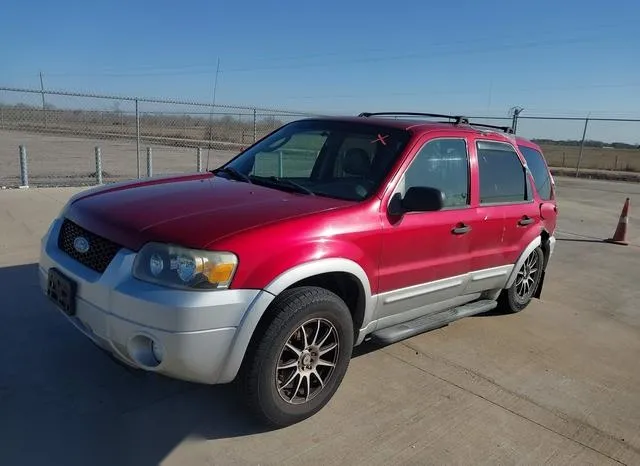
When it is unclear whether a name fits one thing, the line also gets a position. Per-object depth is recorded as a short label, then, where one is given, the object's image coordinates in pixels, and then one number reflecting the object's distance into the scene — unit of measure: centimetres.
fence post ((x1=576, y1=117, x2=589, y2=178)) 2325
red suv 272
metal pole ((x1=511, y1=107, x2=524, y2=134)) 2184
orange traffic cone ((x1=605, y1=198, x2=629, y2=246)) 944
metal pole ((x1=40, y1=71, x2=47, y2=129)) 1426
